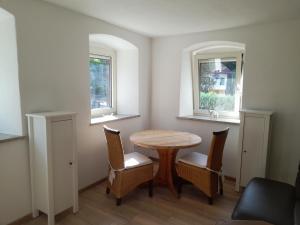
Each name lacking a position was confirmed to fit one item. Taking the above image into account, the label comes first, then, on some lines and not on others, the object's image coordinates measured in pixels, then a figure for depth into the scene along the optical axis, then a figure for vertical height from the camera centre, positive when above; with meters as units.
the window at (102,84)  3.45 +0.08
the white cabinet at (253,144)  2.76 -0.69
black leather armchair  1.70 -0.96
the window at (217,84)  3.55 +0.10
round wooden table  2.74 -0.68
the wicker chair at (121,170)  2.54 -0.97
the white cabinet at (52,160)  2.14 -0.73
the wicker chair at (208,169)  2.59 -0.98
